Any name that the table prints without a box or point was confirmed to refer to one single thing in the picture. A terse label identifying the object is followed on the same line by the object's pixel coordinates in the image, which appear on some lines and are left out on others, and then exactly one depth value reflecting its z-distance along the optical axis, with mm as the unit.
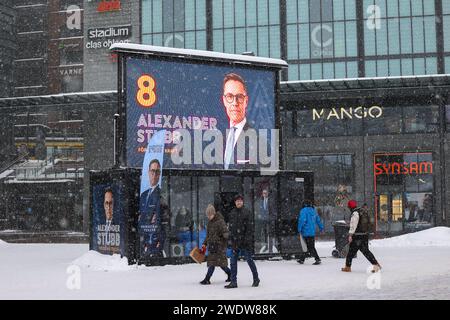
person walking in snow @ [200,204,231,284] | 14383
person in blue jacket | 20797
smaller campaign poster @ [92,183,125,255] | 19814
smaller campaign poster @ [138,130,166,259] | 19438
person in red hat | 17016
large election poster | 20781
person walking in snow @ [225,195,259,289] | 14109
